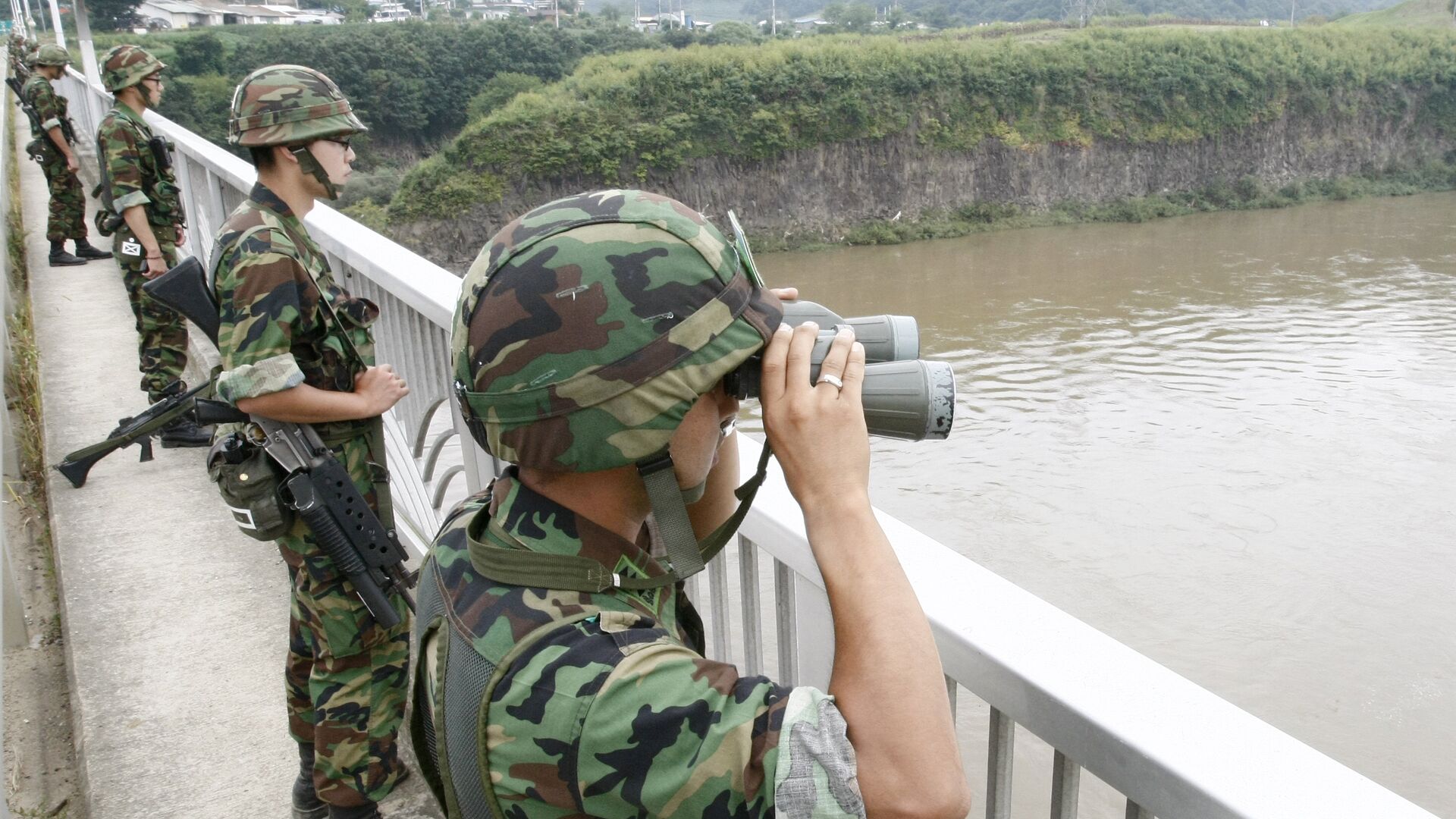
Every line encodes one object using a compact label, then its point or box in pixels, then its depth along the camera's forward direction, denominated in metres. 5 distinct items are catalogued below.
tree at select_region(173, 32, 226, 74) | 40.25
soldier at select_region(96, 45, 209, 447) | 4.09
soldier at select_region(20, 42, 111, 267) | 6.78
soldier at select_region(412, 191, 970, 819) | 0.81
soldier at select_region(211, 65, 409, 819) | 1.98
